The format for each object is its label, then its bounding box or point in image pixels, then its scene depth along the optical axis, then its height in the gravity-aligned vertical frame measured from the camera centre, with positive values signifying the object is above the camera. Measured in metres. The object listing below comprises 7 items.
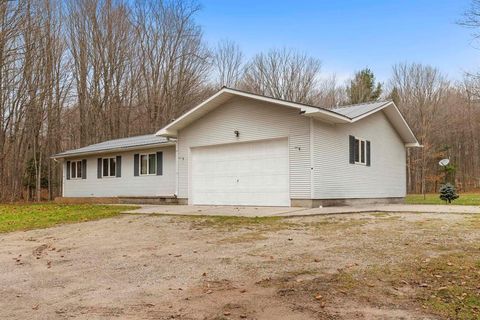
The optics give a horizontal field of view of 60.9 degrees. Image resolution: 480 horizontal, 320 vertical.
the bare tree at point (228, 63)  33.06 +9.03
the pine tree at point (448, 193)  16.70 -0.93
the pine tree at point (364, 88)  34.53 +7.12
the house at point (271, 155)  13.10 +0.68
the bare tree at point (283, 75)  32.97 +8.04
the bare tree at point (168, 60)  29.16 +8.38
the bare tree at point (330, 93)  33.84 +6.75
